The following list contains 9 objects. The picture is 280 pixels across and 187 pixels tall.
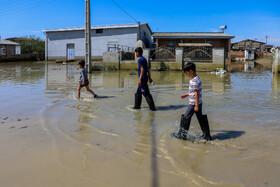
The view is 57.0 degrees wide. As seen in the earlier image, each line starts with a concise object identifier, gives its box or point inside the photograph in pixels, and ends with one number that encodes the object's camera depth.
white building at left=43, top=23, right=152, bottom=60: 30.94
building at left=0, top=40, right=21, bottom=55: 43.00
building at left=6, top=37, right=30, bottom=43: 57.04
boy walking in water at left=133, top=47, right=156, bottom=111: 6.49
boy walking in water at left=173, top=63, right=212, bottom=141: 4.24
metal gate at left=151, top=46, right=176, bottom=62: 23.41
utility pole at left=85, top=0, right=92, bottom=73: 18.45
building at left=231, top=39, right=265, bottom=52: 59.69
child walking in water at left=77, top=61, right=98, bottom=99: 8.31
